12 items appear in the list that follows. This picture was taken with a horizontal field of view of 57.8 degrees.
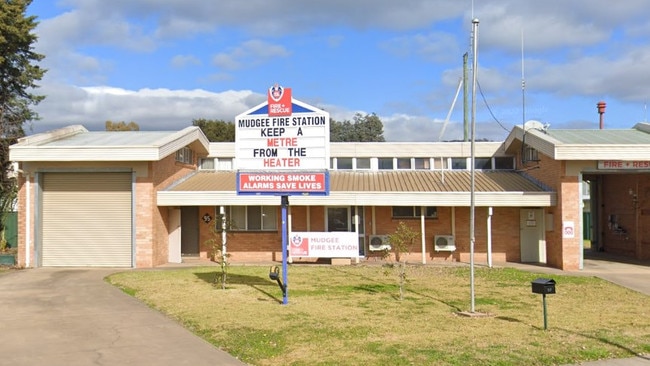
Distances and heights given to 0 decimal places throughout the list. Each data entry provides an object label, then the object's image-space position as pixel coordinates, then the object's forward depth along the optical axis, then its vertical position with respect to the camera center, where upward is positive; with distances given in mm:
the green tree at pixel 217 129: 62844 +8394
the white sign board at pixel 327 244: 20859 -1322
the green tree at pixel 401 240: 14100 -839
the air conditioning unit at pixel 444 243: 22453 -1436
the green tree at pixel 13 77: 28453 +6988
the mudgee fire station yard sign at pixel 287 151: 13812 +1326
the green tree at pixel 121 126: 59594 +8463
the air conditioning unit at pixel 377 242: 22625 -1388
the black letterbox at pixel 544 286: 10703 -1499
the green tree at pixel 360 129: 69812 +9214
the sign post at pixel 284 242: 13312 -826
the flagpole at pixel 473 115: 11781 +1855
